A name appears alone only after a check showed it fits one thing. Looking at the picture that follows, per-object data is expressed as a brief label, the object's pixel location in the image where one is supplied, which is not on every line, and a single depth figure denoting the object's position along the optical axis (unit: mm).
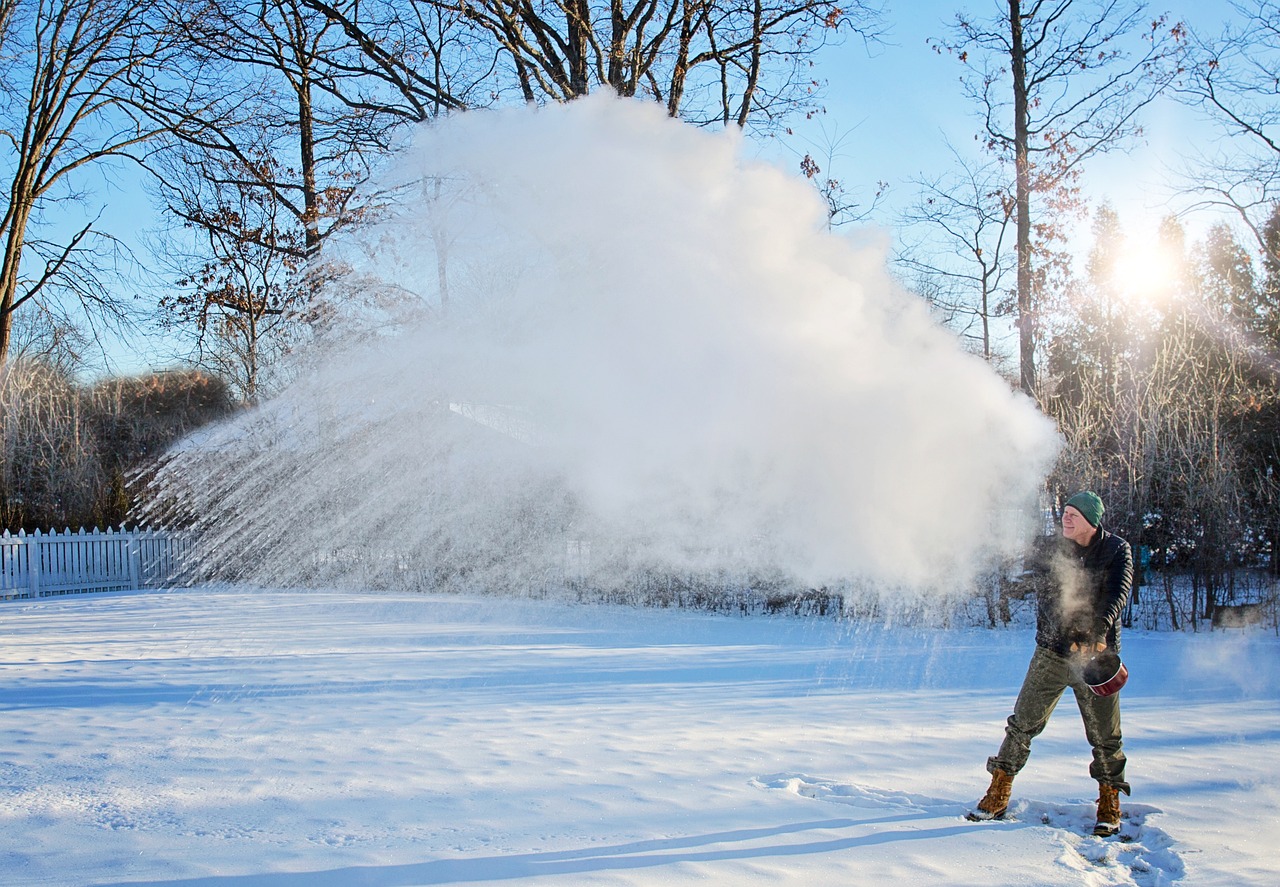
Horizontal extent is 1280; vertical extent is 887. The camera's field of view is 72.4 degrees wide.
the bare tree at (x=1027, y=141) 16203
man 4492
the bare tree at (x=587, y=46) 15930
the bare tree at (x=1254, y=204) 18500
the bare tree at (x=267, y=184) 16891
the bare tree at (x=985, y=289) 17625
